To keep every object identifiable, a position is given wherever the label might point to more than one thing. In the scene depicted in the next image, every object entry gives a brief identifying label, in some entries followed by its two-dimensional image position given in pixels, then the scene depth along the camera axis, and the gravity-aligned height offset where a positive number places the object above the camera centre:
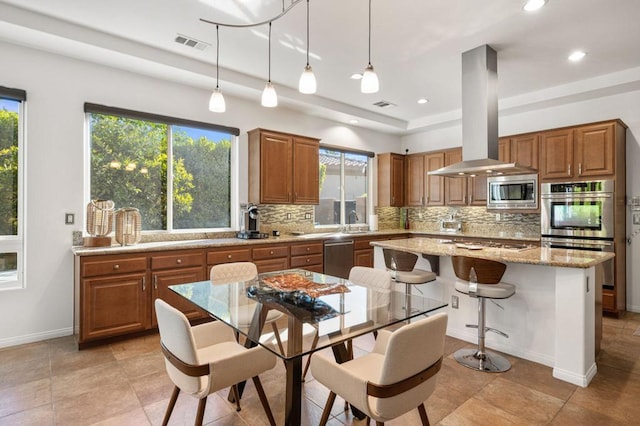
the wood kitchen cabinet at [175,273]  3.54 -0.63
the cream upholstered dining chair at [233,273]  2.84 -0.51
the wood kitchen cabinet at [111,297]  3.16 -0.79
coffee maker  4.48 -0.12
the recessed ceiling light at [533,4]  2.71 +1.66
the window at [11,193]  3.30 +0.20
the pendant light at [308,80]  2.24 +0.87
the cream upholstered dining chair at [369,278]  2.62 -0.52
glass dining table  1.62 -0.56
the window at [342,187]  6.02 +0.50
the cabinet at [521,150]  4.89 +0.95
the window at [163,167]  3.81 +0.57
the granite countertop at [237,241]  3.33 -0.33
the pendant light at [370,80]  2.20 +0.86
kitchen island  2.58 -0.79
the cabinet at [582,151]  4.19 +0.82
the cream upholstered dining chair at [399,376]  1.43 -0.73
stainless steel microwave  4.88 +0.32
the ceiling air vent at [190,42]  3.35 +1.72
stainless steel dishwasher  4.95 -0.64
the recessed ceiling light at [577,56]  3.66 +1.72
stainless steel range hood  3.52 +1.05
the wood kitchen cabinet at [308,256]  4.62 -0.58
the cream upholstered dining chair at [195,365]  1.61 -0.75
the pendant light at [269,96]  2.42 +0.83
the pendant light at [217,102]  2.56 +0.84
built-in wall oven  4.09 -0.03
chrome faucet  6.30 -0.06
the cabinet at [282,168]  4.68 +0.66
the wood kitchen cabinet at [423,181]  6.18 +0.61
